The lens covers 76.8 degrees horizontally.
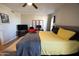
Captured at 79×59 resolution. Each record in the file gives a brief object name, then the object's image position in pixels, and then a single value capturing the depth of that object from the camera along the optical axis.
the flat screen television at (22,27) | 1.87
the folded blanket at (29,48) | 0.93
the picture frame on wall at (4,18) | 1.61
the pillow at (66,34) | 1.11
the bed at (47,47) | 0.96
